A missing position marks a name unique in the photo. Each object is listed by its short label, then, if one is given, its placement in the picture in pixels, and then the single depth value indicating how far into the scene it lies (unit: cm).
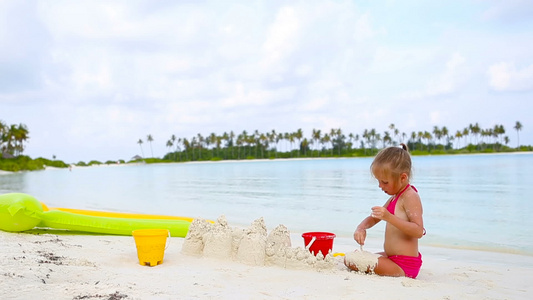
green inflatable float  590
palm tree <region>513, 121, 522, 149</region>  9812
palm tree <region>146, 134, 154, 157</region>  11516
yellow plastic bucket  418
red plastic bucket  432
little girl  364
